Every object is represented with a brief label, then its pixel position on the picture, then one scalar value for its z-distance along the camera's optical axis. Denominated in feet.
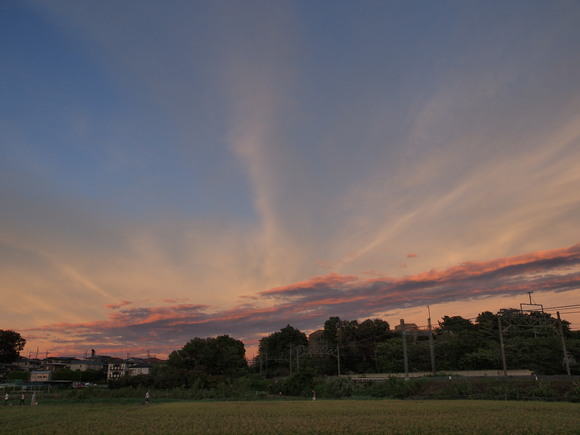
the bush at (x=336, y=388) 226.38
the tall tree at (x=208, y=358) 321.93
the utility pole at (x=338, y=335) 395.92
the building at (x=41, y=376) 373.26
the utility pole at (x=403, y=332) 209.10
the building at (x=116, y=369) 509.76
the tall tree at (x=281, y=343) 477.36
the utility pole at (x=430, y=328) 226.62
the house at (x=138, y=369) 545.85
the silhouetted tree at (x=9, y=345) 427.33
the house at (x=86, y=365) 471.62
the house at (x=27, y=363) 481.87
